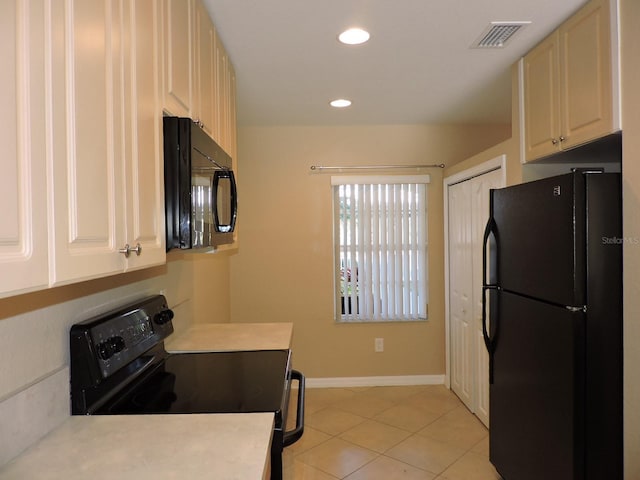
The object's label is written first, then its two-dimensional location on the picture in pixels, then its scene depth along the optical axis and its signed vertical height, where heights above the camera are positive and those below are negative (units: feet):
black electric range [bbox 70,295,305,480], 3.83 -1.56
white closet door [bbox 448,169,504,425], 9.84 -1.45
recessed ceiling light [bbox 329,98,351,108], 10.09 +3.09
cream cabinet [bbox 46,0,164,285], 2.43 +0.64
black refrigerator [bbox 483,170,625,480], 5.42 -1.26
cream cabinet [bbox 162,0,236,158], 4.28 +2.01
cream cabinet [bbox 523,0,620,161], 5.68 +2.16
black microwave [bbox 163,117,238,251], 4.14 +0.51
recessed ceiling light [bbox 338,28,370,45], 6.59 +3.06
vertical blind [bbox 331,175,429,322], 12.63 -0.45
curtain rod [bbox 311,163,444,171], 12.61 +1.92
